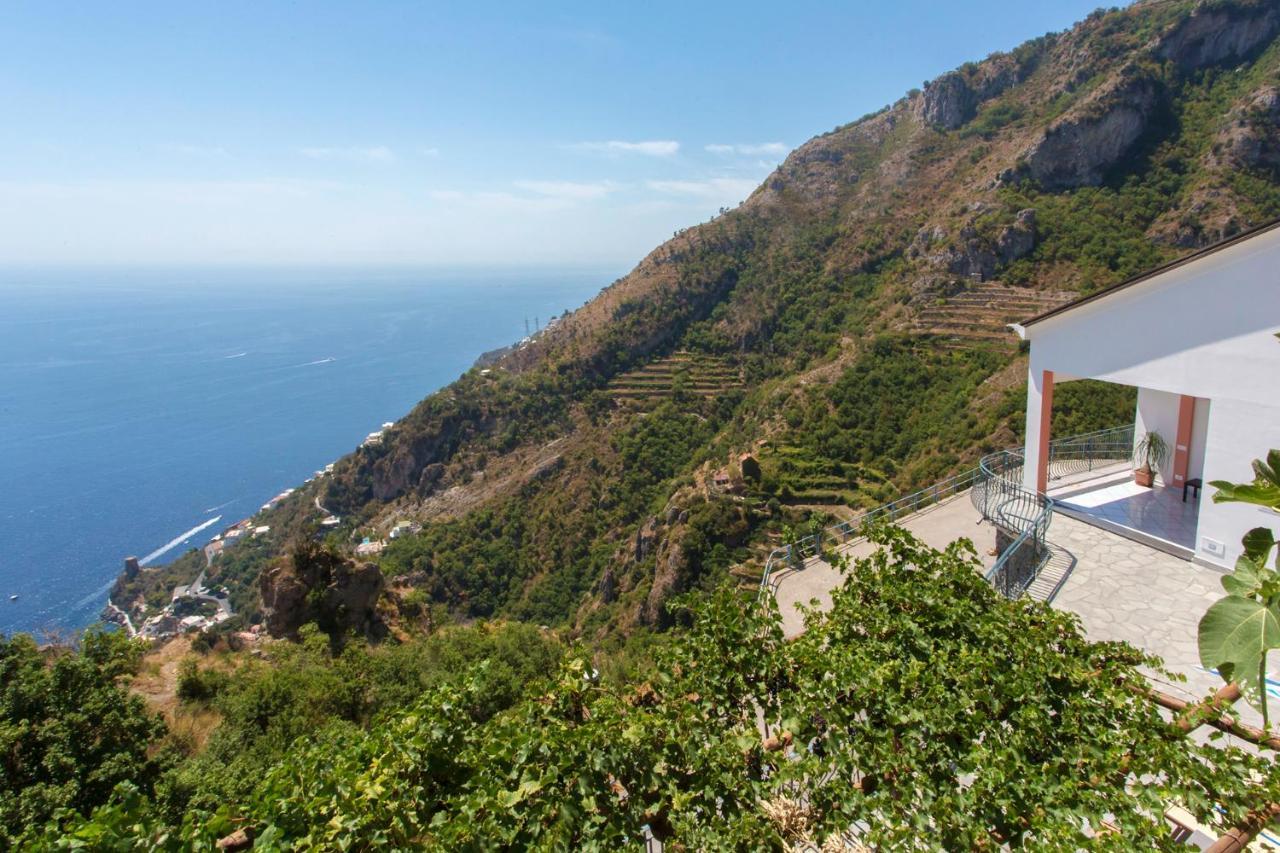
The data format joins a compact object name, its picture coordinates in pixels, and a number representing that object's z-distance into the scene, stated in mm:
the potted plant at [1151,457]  11461
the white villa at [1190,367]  7770
